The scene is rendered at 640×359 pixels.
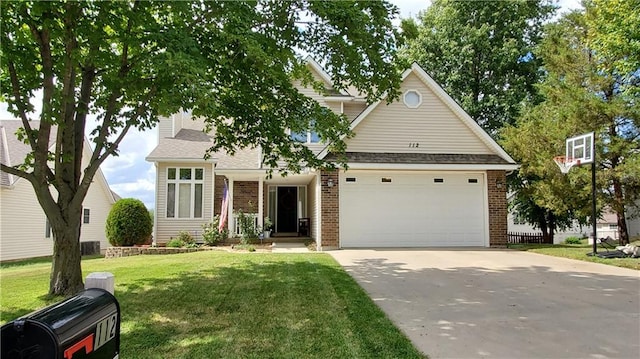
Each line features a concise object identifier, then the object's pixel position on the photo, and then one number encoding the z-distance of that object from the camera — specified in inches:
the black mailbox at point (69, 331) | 72.9
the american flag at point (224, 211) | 622.5
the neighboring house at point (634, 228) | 911.0
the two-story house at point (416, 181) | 532.1
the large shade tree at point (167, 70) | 223.6
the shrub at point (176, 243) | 605.6
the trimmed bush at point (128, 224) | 617.3
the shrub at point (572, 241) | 1021.3
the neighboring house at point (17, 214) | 655.1
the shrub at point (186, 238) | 636.1
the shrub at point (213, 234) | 614.2
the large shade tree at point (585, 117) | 551.8
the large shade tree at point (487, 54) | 916.6
